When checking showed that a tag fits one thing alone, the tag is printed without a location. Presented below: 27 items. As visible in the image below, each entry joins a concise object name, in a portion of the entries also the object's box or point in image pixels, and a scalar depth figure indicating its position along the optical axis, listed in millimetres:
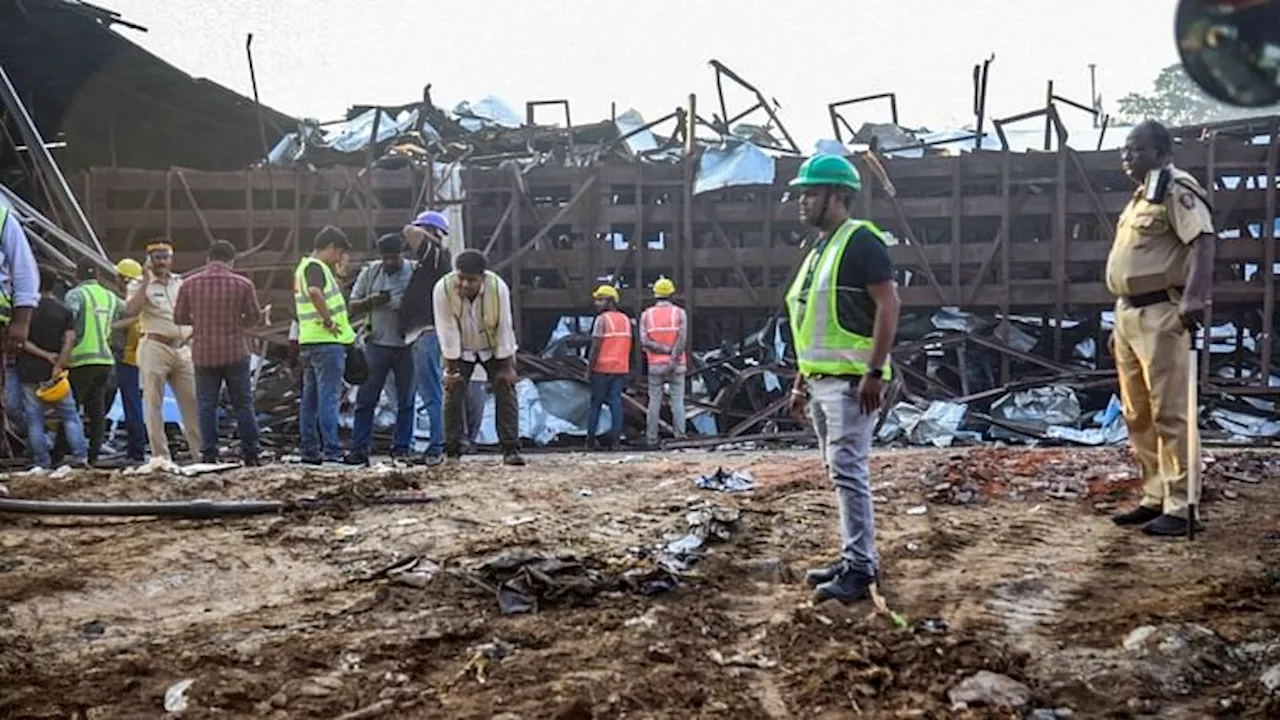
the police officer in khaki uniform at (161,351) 8016
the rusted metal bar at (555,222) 13164
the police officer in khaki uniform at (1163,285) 5035
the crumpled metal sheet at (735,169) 12906
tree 29469
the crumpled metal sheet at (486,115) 15180
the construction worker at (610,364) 11484
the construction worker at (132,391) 9086
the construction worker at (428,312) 8266
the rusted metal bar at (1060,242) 12344
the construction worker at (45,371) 8633
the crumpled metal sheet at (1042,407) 11695
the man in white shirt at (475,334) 7688
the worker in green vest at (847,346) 4086
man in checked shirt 7754
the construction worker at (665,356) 11750
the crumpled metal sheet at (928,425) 11461
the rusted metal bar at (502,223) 13262
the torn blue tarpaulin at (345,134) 14617
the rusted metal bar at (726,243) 12969
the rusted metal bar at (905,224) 12633
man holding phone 8258
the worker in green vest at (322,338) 8055
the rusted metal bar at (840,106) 13812
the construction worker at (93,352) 8891
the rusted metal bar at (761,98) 13930
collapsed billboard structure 12242
